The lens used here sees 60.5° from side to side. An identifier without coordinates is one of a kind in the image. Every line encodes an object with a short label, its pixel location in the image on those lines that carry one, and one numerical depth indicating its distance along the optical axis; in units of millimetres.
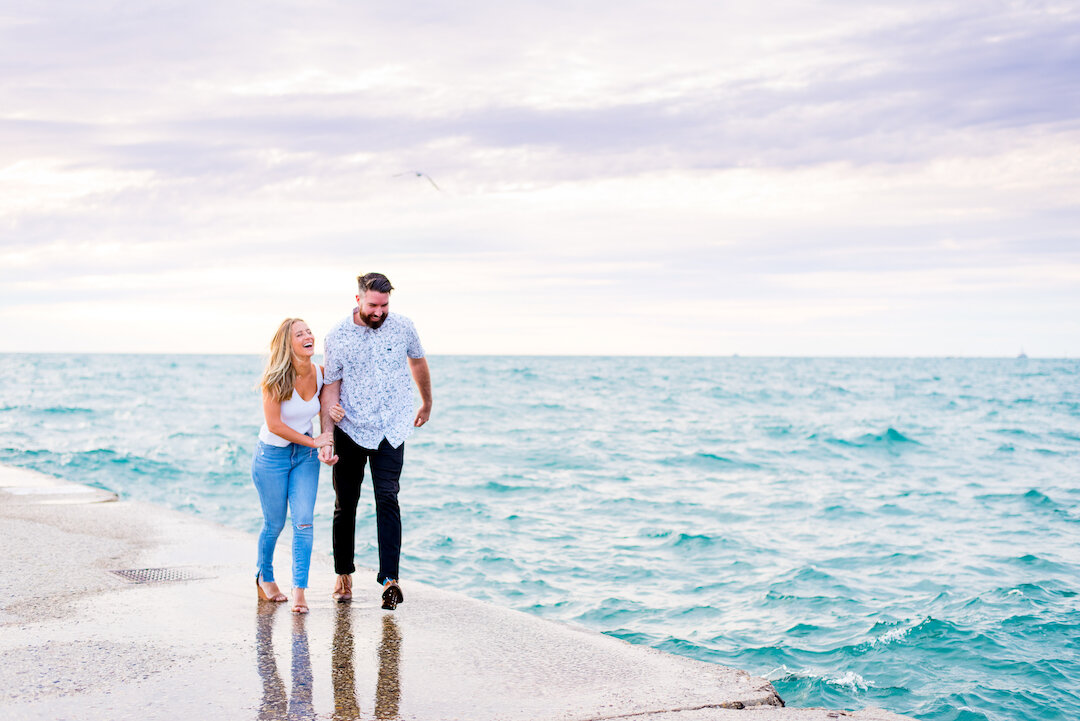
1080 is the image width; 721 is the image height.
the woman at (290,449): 5117
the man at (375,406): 5297
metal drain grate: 5945
